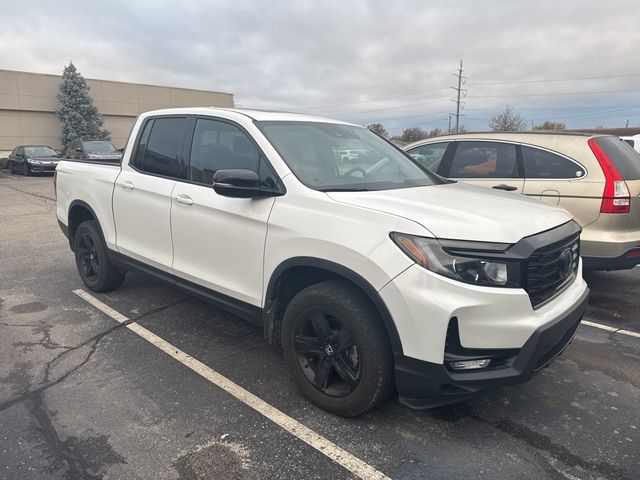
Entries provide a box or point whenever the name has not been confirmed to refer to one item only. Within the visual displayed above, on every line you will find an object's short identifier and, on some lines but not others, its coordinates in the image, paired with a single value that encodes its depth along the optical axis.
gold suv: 4.84
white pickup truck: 2.51
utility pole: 62.16
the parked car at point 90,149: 19.70
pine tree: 30.80
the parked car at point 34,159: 22.27
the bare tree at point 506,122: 57.04
